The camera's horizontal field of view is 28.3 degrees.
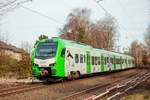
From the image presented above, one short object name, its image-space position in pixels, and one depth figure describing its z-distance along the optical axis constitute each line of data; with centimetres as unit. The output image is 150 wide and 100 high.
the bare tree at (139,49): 11885
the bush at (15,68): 3073
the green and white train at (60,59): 2041
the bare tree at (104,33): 8350
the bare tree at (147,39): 8702
